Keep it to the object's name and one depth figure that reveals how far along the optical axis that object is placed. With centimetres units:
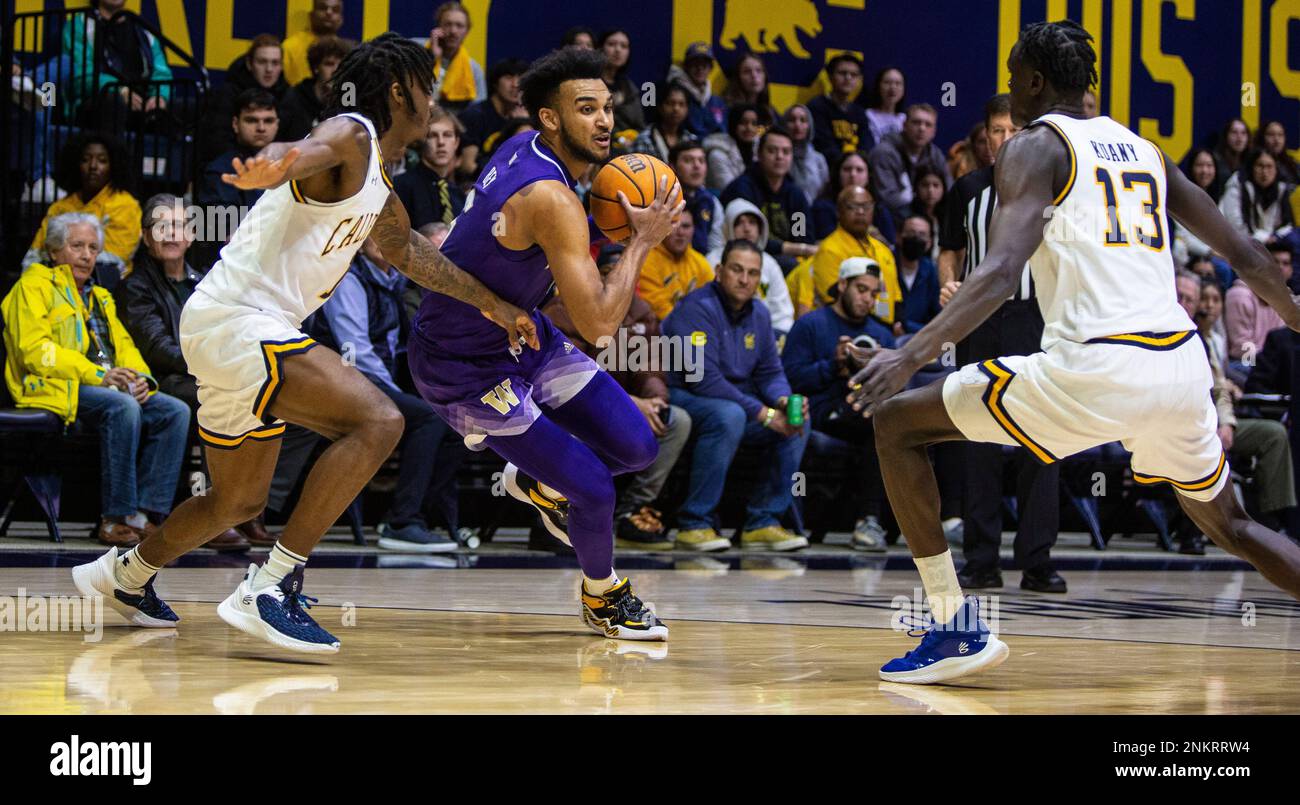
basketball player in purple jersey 866
